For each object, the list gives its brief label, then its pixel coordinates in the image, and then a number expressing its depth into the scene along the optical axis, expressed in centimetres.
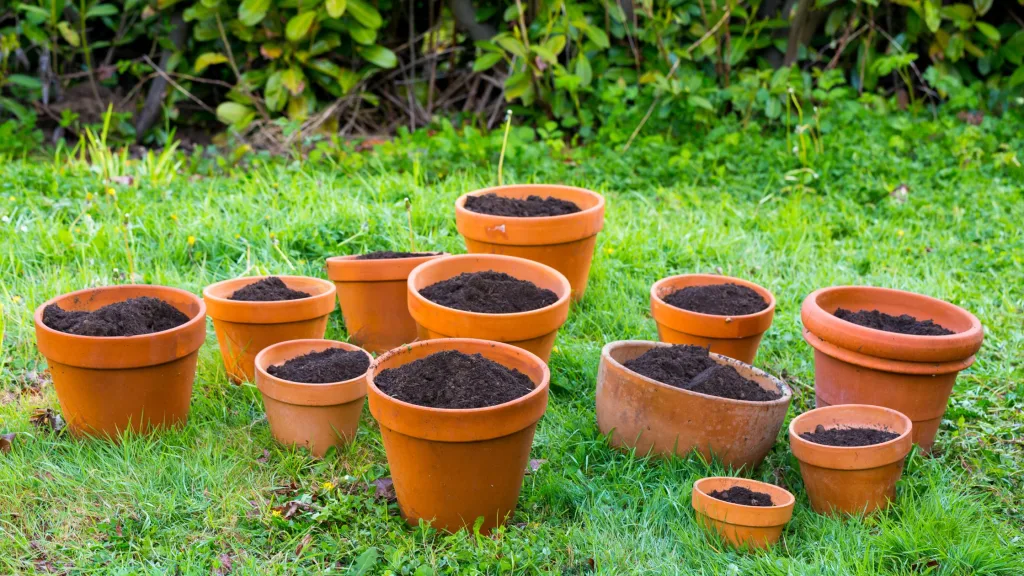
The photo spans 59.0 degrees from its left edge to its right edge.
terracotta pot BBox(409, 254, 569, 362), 264
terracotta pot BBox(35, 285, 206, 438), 250
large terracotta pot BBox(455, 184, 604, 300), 326
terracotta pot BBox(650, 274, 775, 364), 294
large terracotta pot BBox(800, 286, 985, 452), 255
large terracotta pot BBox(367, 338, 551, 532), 215
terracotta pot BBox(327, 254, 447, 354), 309
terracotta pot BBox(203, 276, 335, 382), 288
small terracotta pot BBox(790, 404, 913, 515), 232
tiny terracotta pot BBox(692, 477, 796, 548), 221
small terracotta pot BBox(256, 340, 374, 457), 254
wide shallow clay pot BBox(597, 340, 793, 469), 249
